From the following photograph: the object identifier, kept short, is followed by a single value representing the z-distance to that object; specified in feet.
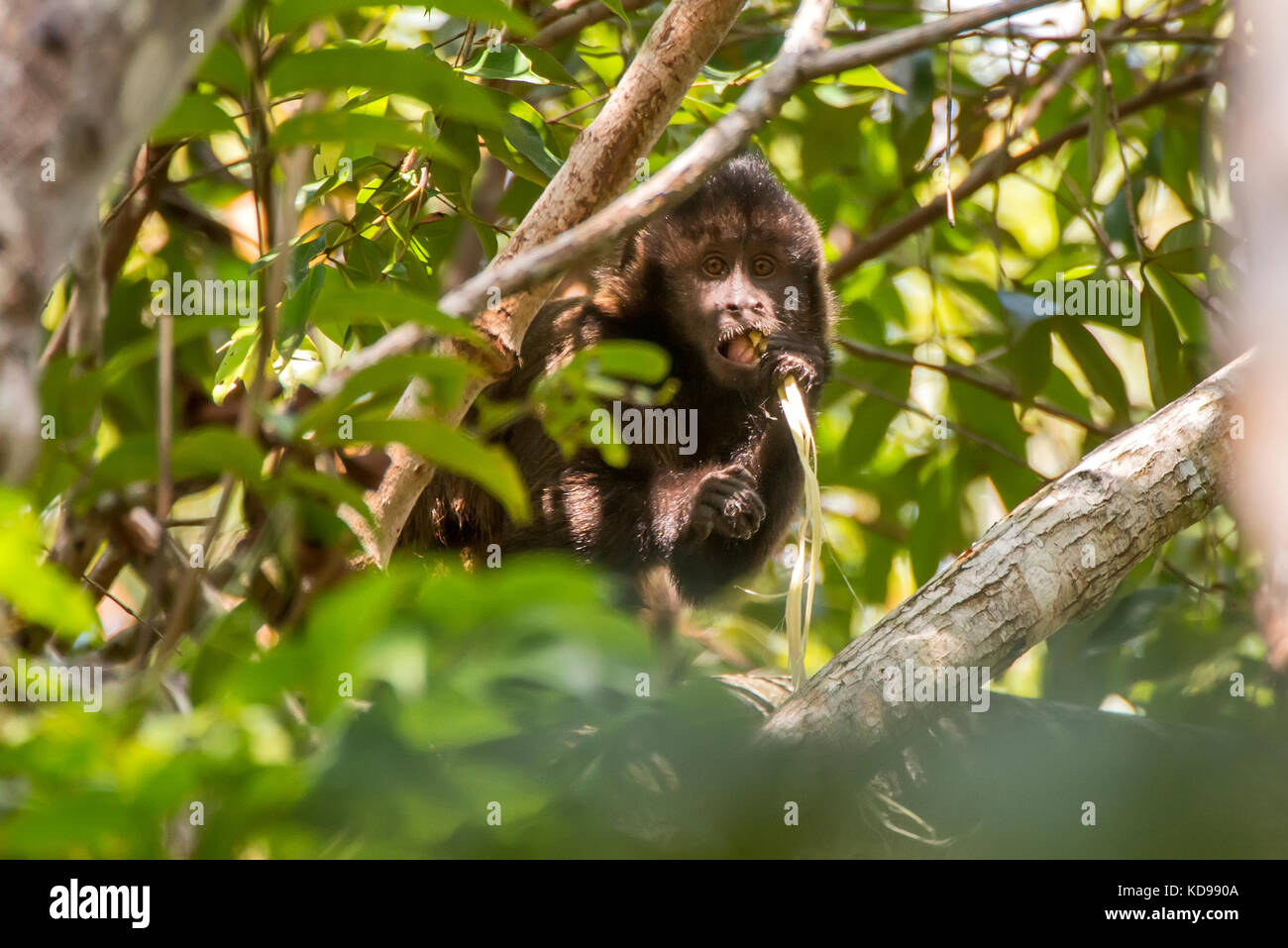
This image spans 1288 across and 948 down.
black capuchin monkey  12.99
